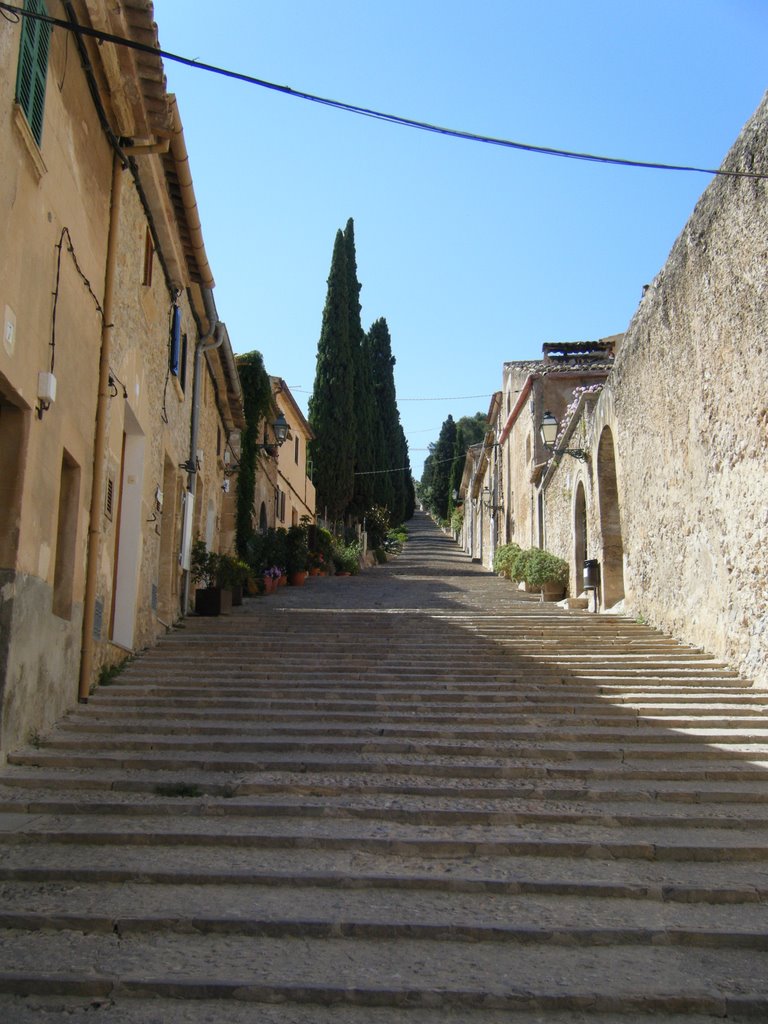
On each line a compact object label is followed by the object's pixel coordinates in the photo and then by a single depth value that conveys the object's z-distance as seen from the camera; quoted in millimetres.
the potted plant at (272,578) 19531
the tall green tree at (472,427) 78188
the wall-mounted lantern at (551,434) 17828
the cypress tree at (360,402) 31484
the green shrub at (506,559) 23328
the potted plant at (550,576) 19094
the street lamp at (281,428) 21062
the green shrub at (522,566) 20333
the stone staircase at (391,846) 4031
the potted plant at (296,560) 21922
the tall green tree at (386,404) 45125
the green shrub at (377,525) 38944
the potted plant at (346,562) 26500
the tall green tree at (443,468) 71000
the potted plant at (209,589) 13938
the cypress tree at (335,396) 30625
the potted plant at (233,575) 14344
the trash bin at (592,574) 15820
